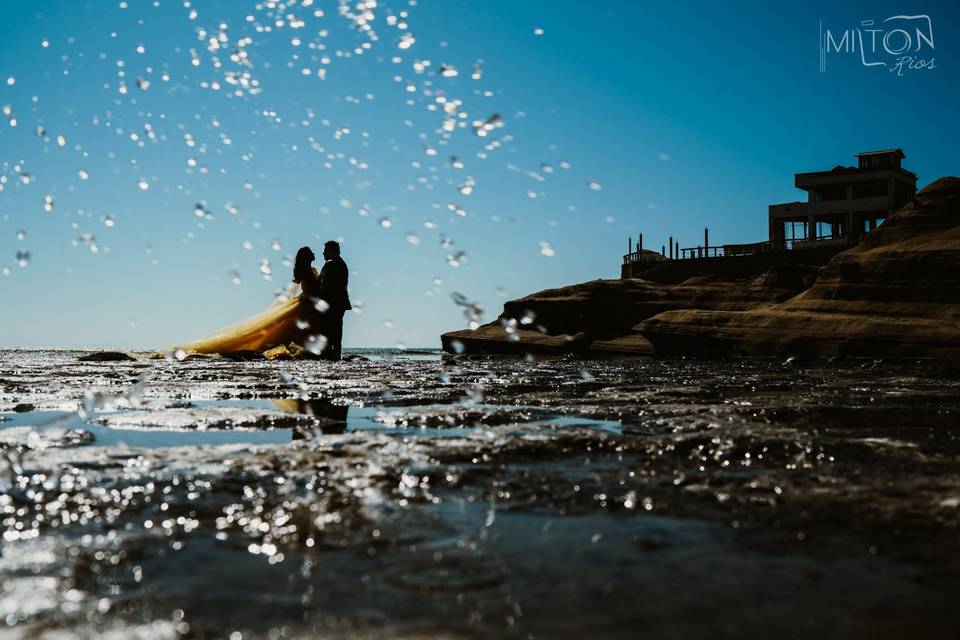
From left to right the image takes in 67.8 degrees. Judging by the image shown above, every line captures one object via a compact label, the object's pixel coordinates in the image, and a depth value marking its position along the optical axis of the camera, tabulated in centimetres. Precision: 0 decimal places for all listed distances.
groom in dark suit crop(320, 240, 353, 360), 1683
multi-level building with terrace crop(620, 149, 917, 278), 4600
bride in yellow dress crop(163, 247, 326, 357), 1731
